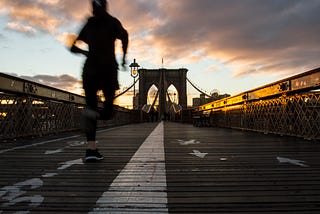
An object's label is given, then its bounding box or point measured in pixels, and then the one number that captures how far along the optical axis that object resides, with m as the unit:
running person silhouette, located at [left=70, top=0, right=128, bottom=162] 3.06
